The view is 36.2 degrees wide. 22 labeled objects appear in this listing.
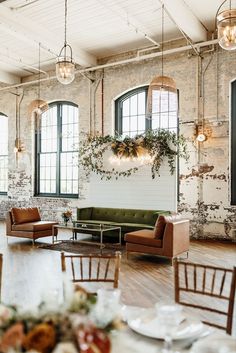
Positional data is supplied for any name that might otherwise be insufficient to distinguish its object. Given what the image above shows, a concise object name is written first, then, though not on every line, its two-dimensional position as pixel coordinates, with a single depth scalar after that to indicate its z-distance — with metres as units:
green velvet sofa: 8.11
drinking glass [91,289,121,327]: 1.33
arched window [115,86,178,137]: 9.82
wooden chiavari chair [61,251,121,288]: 5.48
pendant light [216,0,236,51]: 4.35
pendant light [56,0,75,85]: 5.68
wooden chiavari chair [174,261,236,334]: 2.07
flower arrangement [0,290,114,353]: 1.16
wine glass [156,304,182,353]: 1.34
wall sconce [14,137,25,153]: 12.48
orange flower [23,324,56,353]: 1.19
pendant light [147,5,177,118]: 6.73
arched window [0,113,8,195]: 13.59
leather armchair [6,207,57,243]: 8.13
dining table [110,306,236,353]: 1.46
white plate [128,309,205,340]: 1.61
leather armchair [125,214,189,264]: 6.21
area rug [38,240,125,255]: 7.36
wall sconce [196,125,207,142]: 8.74
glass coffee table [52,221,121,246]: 7.85
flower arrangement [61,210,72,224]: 8.55
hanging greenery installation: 8.92
